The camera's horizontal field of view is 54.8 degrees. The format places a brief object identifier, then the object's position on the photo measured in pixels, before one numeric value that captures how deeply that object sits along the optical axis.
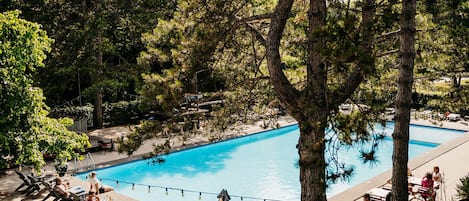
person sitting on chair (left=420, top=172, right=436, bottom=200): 10.16
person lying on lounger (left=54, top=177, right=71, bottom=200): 10.87
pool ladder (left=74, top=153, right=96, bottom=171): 14.32
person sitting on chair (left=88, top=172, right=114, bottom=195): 11.18
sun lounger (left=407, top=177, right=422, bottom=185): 10.95
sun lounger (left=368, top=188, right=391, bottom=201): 10.30
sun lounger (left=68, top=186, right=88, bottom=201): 10.89
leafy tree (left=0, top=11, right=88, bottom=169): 8.08
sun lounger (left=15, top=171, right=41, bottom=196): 11.75
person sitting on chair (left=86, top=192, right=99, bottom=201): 10.49
